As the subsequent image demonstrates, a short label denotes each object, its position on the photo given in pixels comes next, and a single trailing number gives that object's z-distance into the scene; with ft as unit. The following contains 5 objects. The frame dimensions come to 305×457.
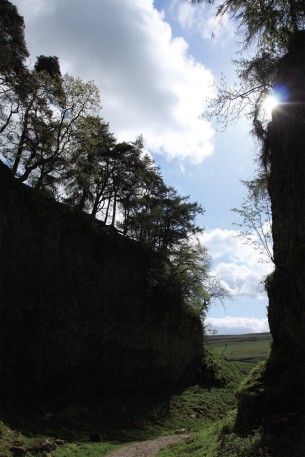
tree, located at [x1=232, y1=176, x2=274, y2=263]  64.85
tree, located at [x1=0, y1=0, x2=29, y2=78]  76.47
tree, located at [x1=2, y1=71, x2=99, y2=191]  82.69
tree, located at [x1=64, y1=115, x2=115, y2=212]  88.84
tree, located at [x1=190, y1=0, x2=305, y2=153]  30.50
